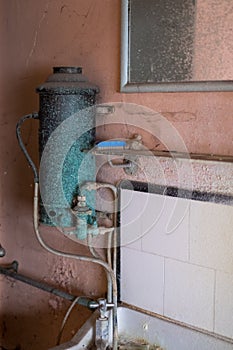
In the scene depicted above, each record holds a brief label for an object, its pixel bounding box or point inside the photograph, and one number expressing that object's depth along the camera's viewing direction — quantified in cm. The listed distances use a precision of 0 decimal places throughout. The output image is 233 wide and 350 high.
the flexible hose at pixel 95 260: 135
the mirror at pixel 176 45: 117
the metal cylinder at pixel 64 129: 134
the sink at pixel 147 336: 127
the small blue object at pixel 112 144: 135
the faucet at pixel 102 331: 136
